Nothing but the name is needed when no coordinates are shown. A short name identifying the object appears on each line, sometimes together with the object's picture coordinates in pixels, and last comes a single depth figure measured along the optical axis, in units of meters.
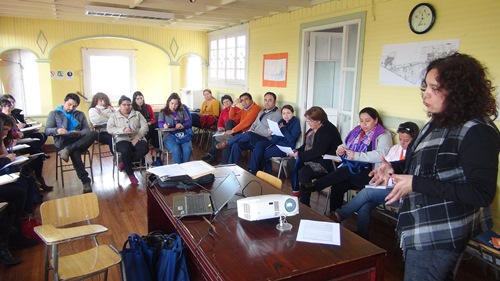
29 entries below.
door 5.43
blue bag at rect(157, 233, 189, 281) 2.32
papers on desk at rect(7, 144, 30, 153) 3.88
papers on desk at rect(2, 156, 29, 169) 3.31
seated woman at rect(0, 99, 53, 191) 4.52
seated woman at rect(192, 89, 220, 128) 7.63
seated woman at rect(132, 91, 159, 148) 6.18
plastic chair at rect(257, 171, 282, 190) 2.88
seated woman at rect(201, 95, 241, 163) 6.29
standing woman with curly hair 1.41
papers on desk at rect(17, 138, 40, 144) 4.44
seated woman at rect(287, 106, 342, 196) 3.99
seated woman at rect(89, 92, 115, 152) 5.56
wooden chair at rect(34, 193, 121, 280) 2.08
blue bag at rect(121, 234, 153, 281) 2.33
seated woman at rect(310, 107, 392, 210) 3.62
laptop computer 2.15
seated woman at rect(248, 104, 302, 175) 5.17
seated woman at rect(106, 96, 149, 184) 5.09
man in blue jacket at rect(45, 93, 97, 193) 4.82
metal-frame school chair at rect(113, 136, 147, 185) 5.24
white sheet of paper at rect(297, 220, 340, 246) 1.83
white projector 1.92
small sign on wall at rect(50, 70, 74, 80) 8.59
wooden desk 1.58
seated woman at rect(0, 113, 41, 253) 3.11
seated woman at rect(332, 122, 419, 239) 3.11
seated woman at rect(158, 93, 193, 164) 5.48
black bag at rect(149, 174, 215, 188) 2.65
